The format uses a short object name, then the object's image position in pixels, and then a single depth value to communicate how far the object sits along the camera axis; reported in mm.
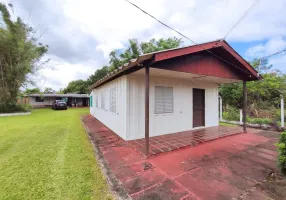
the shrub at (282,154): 2811
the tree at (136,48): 20000
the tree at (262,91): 9398
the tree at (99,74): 29500
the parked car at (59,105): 20141
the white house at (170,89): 4297
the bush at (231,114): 9341
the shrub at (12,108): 14300
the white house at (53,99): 24906
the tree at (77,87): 33594
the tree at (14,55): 13195
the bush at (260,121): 7541
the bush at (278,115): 7660
